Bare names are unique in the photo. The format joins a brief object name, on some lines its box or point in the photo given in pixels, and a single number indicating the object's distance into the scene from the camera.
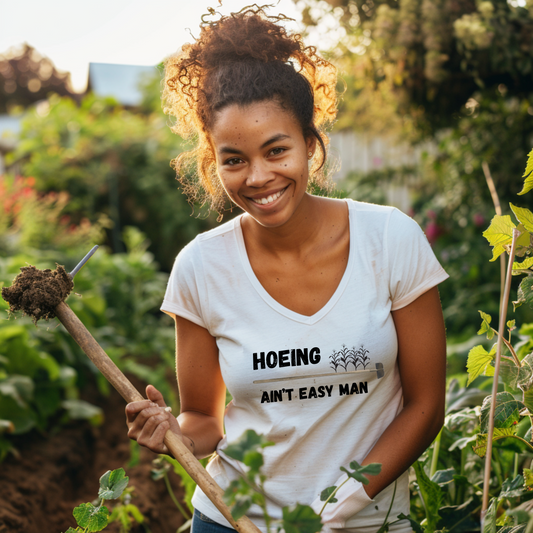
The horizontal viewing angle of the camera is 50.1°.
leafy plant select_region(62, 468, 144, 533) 1.10
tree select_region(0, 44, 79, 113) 26.41
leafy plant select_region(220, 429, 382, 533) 0.72
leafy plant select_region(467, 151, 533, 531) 1.08
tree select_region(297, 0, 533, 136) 3.24
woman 1.40
